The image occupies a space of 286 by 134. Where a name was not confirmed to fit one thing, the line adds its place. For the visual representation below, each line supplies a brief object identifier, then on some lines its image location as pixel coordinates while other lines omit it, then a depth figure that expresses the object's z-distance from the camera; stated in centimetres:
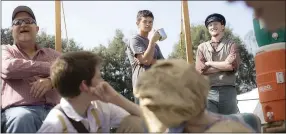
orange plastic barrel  352
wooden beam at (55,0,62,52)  363
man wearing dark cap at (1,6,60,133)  250
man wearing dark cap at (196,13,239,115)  340
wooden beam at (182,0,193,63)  416
